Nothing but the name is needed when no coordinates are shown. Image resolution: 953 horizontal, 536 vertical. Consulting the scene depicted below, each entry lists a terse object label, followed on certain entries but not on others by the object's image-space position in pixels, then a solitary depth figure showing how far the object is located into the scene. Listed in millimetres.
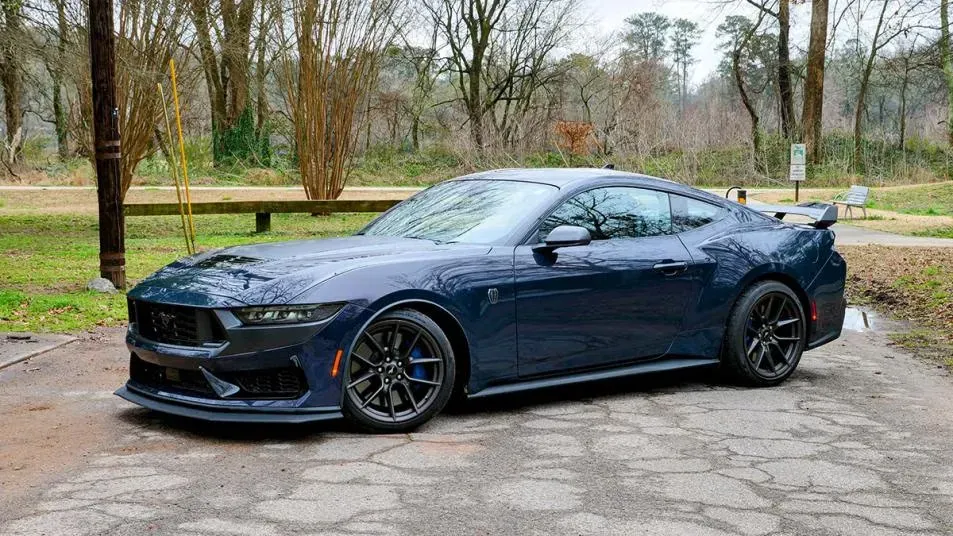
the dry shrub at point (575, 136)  42156
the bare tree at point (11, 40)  18770
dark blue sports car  5516
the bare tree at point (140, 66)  20281
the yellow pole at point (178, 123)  12652
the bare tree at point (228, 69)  23594
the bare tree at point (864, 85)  39312
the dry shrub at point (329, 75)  24234
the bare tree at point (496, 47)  48062
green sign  27888
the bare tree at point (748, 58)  39750
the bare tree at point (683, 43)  91812
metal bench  25719
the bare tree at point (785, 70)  39719
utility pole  11469
